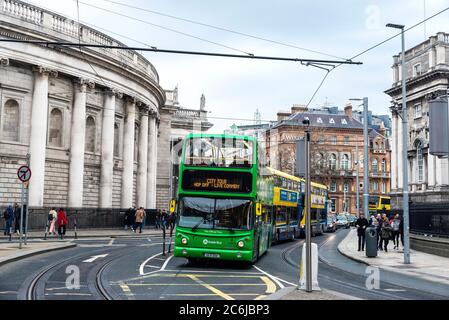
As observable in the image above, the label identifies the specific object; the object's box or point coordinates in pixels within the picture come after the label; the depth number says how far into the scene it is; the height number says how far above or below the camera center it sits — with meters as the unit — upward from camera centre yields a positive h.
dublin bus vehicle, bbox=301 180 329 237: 37.31 +0.36
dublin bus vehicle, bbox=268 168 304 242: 26.38 +0.36
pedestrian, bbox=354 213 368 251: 25.31 -0.64
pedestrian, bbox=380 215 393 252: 25.73 -0.76
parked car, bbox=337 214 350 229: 64.81 -0.97
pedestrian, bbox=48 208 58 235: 30.78 -0.54
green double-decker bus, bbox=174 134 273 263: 16.69 +0.28
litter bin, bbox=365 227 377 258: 22.52 -1.10
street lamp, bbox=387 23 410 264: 20.39 +1.47
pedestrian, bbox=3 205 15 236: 27.75 -0.42
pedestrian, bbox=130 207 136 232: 39.69 -0.60
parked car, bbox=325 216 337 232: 51.32 -1.06
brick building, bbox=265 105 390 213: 94.44 +11.23
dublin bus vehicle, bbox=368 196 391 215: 66.59 +1.30
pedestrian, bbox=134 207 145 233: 37.44 -0.37
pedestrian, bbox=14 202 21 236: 29.91 -0.39
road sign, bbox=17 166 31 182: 20.84 +1.25
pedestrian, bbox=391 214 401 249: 27.15 -0.51
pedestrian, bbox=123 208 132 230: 40.06 -0.55
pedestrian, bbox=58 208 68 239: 28.85 -0.59
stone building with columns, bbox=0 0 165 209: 33.94 +6.44
